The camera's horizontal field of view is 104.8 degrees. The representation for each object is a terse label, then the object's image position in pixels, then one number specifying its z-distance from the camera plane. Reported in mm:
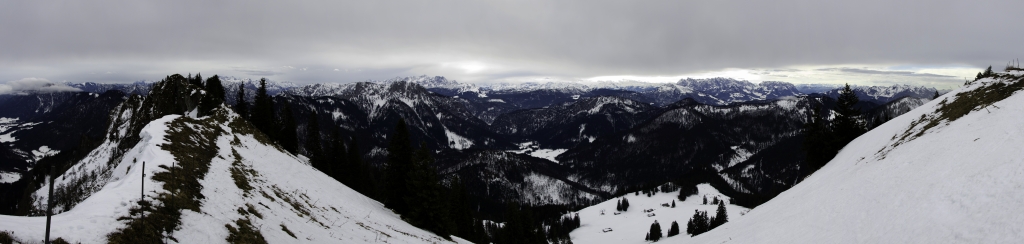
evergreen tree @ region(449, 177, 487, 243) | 49472
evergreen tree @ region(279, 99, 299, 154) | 63125
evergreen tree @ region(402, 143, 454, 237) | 37094
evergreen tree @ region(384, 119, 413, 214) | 41531
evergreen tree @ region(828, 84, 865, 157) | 45475
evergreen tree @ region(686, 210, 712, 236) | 96494
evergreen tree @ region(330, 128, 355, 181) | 63438
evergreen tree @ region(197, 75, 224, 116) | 49062
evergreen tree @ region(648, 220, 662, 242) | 125025
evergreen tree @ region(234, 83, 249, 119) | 63094
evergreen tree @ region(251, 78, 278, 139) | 58312
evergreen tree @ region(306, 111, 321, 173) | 59931
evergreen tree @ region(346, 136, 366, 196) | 66300
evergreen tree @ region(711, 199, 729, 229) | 100850
